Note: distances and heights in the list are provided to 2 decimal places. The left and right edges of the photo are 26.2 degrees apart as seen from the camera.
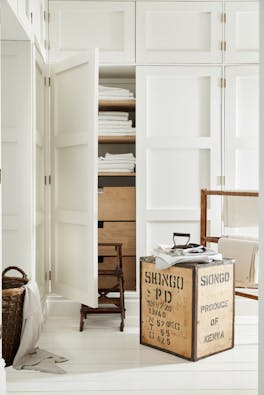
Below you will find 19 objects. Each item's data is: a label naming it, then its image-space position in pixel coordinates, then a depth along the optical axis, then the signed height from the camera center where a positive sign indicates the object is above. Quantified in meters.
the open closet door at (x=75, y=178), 3.59 +0.06
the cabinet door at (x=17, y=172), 3.41 +0.09
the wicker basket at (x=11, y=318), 3.04 -0.71
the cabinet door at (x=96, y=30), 4.07 +1.14
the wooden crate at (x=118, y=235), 4.16 -0.35
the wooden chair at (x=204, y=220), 3.74 -0.22
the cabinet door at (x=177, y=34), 4.09 +1.11
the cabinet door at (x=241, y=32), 4.09 +1.13
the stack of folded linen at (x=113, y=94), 4.16 +0.69
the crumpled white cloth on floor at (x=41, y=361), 2.98 -0.95
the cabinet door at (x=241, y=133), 4.11 +0.40
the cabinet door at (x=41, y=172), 3.74 +0.11
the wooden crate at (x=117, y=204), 4.15 -0.12
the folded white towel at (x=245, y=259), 3.51 -0.45
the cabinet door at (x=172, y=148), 4.10 +0.29
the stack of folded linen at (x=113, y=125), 4.16 +0.46
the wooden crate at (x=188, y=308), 3.16 -0.70
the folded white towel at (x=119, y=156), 4.17 +0.23
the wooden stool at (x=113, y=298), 3.82 -0.74
